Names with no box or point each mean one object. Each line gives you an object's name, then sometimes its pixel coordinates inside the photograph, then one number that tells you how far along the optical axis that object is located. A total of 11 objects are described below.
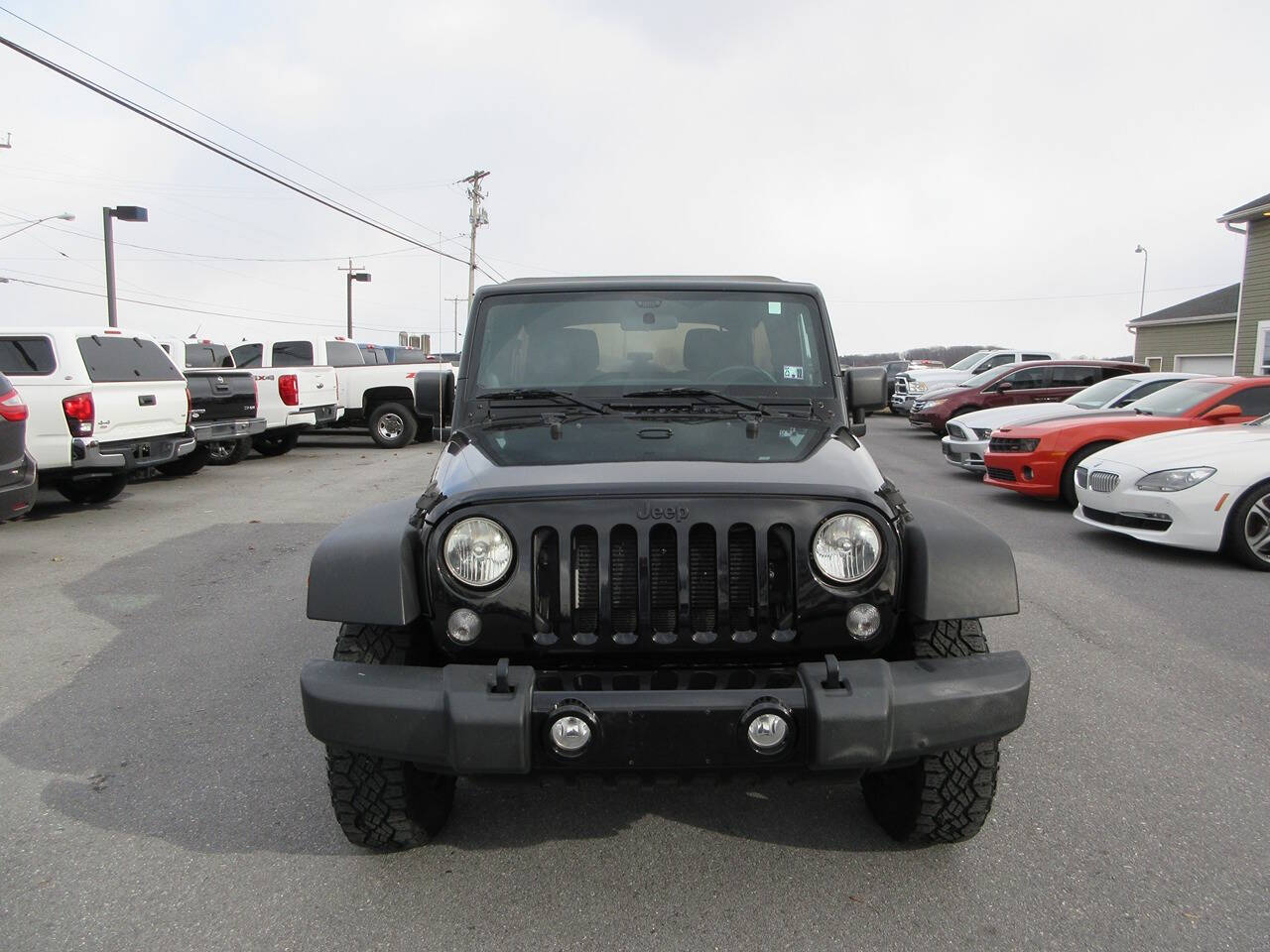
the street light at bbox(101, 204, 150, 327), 22.05
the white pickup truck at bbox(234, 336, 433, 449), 17.44
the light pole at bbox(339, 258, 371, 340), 49.50
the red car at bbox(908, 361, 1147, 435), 17.83
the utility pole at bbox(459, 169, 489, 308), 47.09
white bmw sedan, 6.91
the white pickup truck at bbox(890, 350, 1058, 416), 24.59
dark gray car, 6.83
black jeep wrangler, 2.37
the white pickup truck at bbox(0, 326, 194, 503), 9.11
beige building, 21.98
